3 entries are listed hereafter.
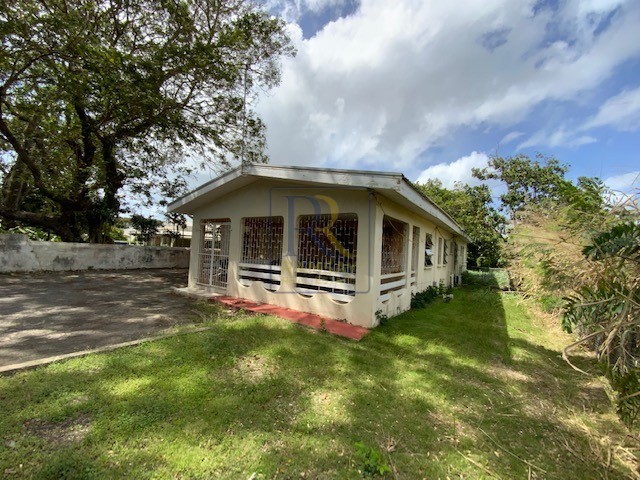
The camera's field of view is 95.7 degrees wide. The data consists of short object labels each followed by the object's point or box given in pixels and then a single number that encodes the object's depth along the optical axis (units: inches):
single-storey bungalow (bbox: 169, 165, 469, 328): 235.5
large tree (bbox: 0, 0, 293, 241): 332.5
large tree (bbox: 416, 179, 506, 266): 761.0
